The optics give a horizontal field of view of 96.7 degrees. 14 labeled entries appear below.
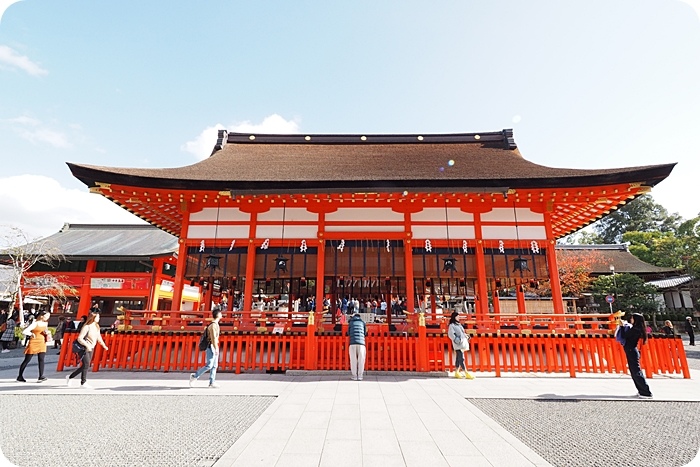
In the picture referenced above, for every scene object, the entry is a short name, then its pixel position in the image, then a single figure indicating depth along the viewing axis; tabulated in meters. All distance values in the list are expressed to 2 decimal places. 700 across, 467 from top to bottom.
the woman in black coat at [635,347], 5.82
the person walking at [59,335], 14.58
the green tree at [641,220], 46.03
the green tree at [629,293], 21.48
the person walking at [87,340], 6.37
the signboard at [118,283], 16.53
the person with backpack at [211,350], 6.31
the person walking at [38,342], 6.68
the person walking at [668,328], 11.40
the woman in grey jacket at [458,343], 7.39
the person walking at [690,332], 16.33
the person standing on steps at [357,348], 7.00
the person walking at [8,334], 13.04
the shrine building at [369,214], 8.84
